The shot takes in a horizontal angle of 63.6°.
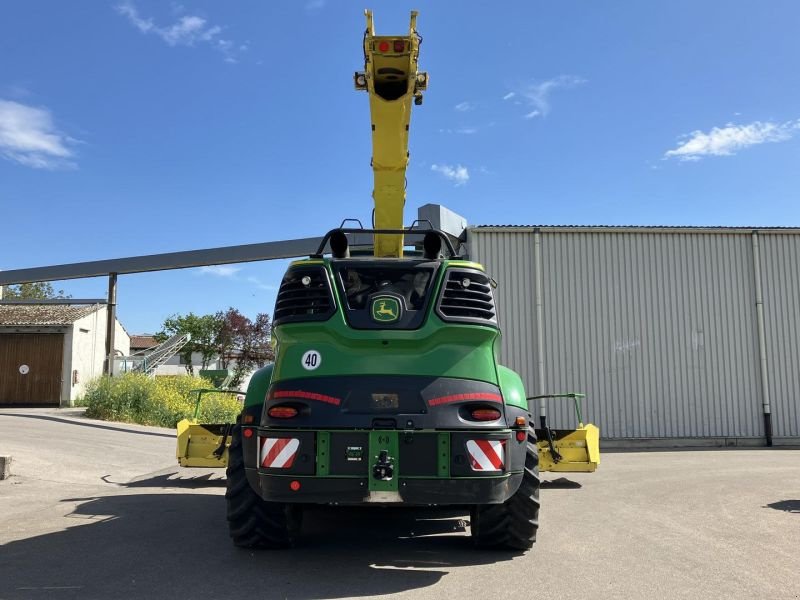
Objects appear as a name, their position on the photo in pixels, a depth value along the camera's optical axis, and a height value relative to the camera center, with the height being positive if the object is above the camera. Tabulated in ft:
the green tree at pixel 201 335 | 154.92 +13.66
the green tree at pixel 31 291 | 177.21 +28.55
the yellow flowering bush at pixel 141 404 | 57.26 -1.16
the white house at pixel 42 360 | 75.82 +3.69
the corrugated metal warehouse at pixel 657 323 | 47.93 +5.02
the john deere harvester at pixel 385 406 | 15.25 -0.36
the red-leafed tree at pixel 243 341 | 143.21 +11.31
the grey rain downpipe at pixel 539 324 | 47.29 +4.89
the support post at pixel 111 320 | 75.92 +8.42
